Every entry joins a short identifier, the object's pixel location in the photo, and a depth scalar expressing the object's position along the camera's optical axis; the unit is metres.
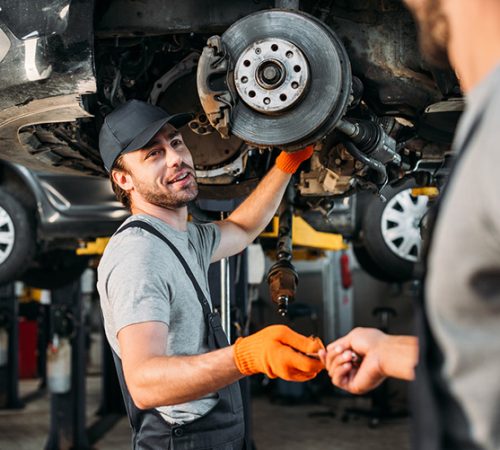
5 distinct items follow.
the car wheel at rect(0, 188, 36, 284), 5.93
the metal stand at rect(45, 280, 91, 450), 7.36
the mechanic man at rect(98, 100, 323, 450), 1.72
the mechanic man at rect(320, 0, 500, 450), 0.94
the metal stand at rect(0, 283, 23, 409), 10.08
